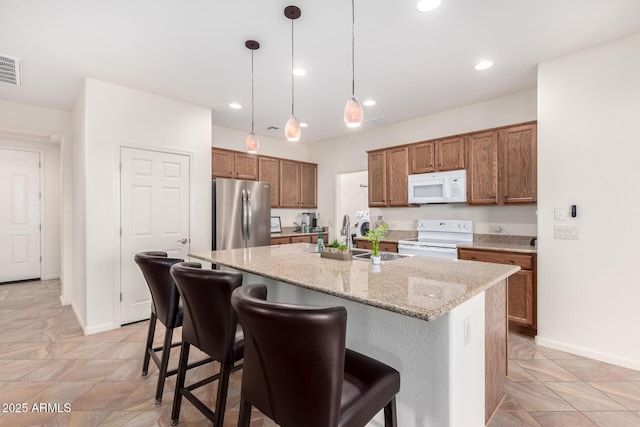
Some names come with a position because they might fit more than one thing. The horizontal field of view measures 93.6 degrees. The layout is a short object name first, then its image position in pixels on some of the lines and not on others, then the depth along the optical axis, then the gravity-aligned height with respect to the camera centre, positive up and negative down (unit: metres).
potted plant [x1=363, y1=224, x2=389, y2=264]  1.97 -0.16
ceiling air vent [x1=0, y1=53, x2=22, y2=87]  2.83 +1.43
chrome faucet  2.38 -0.15
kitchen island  1.35 -0.59
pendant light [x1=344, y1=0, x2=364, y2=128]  2.08 +0.69
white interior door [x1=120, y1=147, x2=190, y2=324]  3.53 +0.00
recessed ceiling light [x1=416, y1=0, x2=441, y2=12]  2.06 +1.44
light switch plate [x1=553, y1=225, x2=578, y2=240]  2.75 -0.19
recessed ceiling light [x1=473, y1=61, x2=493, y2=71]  2.94 +1.47
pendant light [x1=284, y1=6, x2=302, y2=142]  2.44 +0.68
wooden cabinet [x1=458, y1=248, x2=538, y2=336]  3.04 -0.83
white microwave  3.92 +0.34
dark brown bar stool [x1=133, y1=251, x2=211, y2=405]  1.96 -0.57
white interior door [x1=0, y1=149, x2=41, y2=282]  5.34 -0.03
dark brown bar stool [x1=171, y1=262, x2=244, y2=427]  1.48 -0.53
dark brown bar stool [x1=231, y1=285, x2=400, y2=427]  0.95 -0.52
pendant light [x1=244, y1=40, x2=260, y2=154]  2.84 +0.65
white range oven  3.83 -0.38
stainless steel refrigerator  4.27 -0.01
